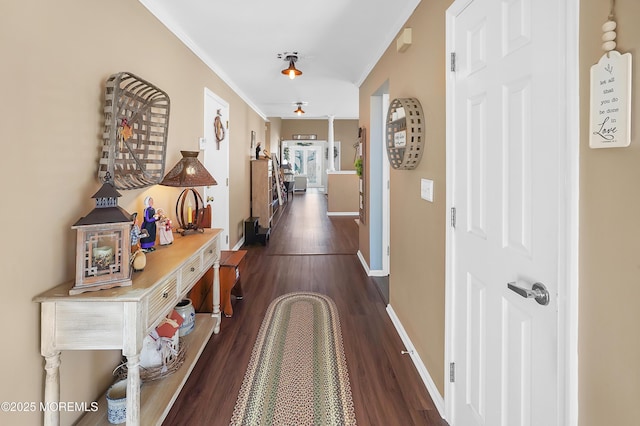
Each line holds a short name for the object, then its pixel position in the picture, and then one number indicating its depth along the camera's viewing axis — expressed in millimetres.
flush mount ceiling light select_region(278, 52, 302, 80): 3686
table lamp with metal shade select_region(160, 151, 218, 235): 2590
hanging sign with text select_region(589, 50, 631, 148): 788
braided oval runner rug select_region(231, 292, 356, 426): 1884
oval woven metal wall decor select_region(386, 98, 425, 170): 2238
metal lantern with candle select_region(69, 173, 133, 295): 1425
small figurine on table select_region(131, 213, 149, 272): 1714
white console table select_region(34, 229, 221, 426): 1388
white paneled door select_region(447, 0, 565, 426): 1058
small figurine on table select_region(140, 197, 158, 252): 2105
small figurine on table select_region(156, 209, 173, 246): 2299
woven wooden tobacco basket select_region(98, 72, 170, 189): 1842
